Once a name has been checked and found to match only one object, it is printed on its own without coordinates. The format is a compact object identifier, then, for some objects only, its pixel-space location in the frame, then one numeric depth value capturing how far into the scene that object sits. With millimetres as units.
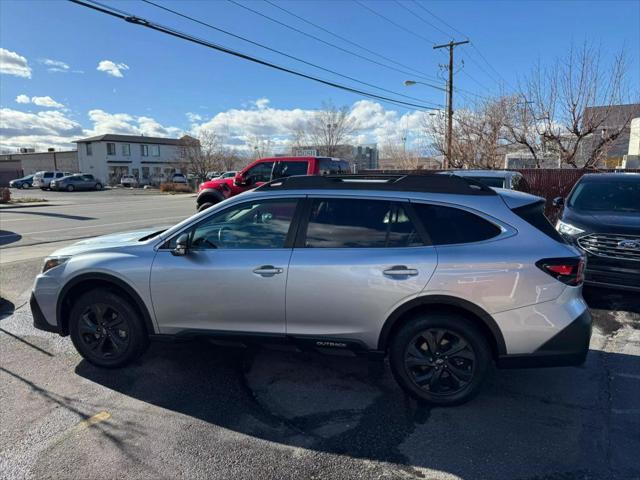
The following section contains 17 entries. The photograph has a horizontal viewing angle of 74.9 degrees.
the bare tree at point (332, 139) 51188
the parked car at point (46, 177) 43156
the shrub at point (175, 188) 42594
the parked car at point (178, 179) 49866
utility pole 20906
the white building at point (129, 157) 60188
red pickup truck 10703
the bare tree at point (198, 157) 55625
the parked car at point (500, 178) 8938
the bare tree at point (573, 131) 14289
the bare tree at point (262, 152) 78162
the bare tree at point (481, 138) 19156
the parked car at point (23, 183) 47125
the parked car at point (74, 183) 41219
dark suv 5340
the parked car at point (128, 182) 51719
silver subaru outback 2994
